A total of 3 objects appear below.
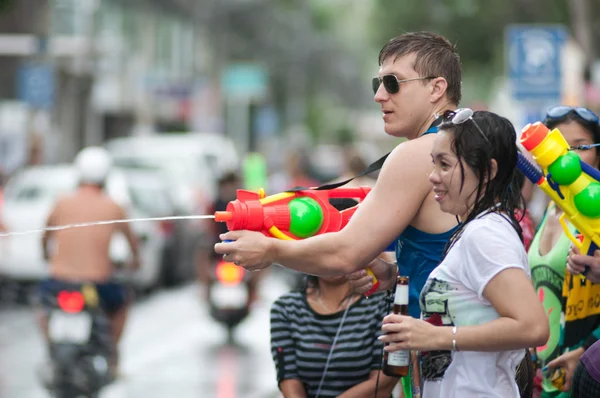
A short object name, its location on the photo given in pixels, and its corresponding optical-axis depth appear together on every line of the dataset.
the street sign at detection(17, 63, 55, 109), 42.56
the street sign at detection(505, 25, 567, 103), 31.01
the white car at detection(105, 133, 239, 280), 35.15
